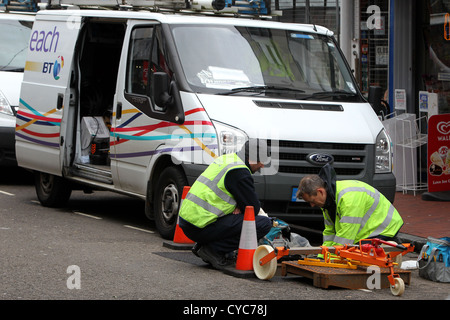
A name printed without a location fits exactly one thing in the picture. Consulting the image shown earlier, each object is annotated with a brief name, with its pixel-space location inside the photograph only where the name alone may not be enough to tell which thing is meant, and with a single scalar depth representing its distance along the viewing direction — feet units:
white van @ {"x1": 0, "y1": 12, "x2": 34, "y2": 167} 49.08
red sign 45.42
